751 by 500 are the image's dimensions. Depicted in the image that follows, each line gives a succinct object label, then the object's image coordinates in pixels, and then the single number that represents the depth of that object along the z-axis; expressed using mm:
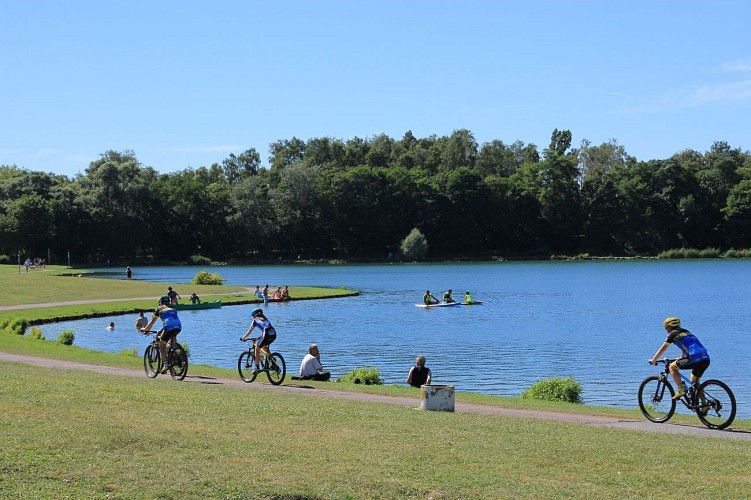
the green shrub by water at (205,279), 82938
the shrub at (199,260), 146750
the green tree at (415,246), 150750
